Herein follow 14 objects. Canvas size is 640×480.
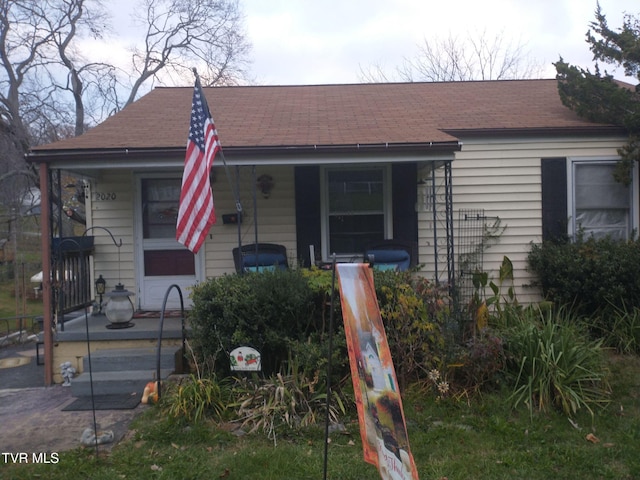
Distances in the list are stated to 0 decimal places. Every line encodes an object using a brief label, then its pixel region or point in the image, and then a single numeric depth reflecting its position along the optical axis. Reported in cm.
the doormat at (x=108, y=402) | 533
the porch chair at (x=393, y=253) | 742
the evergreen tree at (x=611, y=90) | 755
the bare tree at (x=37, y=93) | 1897
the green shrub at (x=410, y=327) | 525
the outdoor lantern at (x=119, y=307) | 654
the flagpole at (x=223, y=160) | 616
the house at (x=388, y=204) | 782
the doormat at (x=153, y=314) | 752
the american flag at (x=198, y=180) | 573
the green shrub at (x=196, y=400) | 481
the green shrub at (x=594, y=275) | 681
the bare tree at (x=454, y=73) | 2380
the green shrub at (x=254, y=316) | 535
